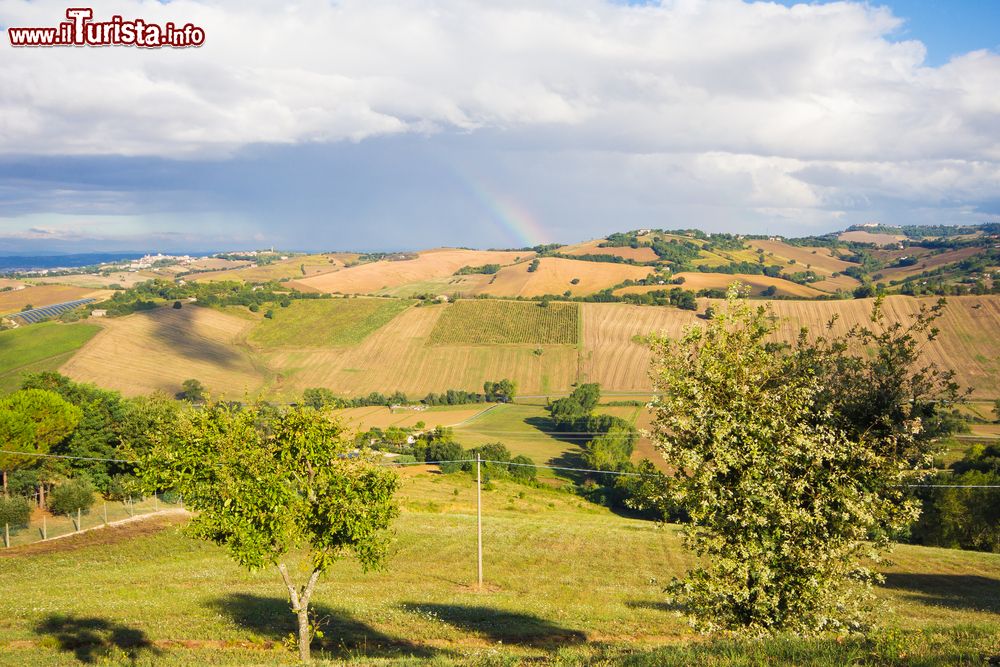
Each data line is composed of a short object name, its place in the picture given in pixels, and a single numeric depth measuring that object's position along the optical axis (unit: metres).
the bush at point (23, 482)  54.66
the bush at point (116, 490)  58.74
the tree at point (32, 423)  54.09
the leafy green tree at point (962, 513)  59.38
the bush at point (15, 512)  45.62
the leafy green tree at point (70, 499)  50.91
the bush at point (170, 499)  54.41
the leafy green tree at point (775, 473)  13.57
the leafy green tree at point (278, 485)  18.47
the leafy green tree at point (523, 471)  87.00
